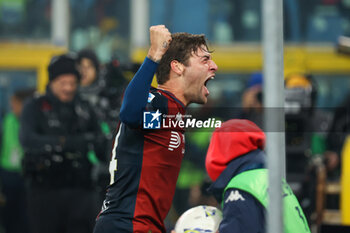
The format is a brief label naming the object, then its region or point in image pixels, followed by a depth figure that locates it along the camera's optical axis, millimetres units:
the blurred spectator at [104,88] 15453
